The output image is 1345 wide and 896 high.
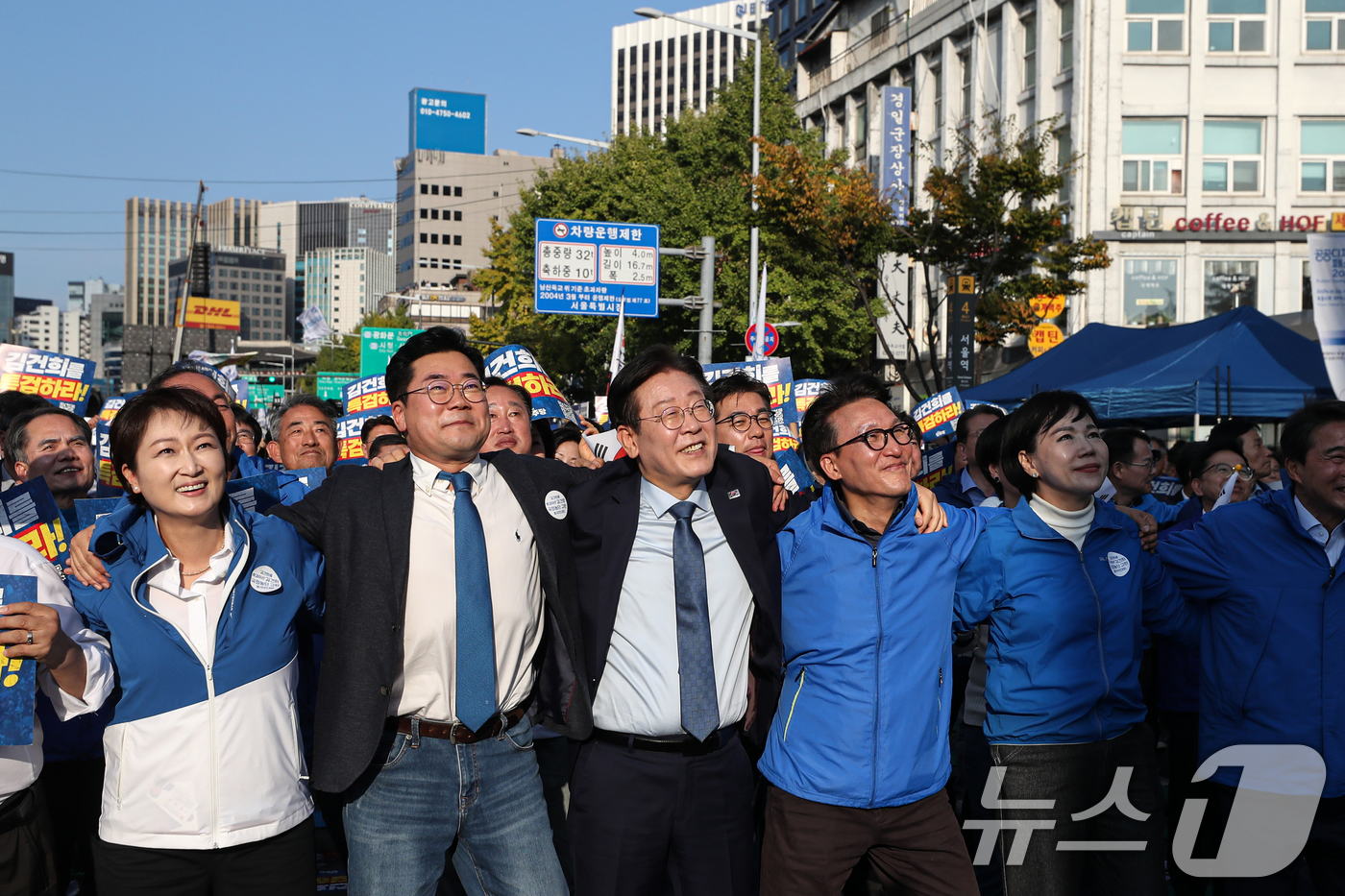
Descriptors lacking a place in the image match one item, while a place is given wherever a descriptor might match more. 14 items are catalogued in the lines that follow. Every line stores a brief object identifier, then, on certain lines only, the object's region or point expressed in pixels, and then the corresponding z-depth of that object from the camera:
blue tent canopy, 12.58
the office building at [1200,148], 25.30
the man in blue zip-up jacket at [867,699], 3.43
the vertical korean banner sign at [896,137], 30.06
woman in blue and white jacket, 3.06
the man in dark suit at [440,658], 3.26
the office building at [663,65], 119.69
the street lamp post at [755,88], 22.18
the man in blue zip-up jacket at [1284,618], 3.81
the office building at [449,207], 133.25
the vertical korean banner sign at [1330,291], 7.95
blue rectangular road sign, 21.00
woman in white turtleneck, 3.71
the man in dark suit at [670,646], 3.43
